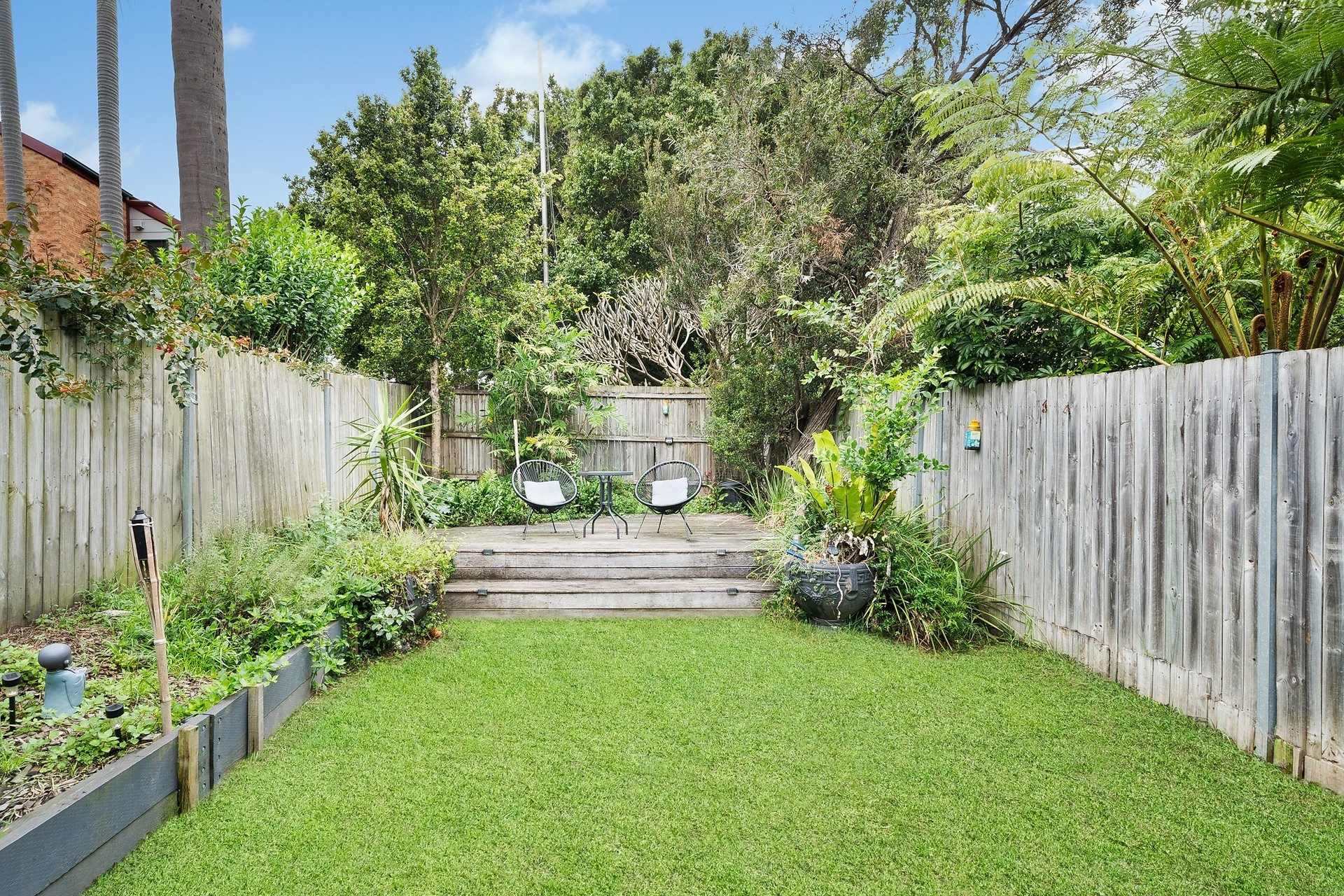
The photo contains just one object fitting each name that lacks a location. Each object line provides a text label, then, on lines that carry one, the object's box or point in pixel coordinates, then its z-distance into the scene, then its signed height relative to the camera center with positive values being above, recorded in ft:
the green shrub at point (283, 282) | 17.70 +4.50
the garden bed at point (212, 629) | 6.77 -2.88
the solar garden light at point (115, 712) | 7.09 -2.91
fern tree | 7.83 +4.17
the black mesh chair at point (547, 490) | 20.47 -1.48
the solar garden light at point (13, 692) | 7.06 -2.69
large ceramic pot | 14.42 -3.21
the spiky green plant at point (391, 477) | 17.37 -0.88
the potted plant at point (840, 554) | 14.47 -2.50
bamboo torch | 6.86 -1.28
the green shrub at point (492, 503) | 24.09 -2.26
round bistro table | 19.97 -1.47
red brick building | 32.78 +13.55
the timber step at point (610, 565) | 17.37 -3.24
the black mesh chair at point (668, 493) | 20.02 -1.57
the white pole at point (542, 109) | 47.47 +25.23
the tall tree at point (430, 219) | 27.07 +9.47
